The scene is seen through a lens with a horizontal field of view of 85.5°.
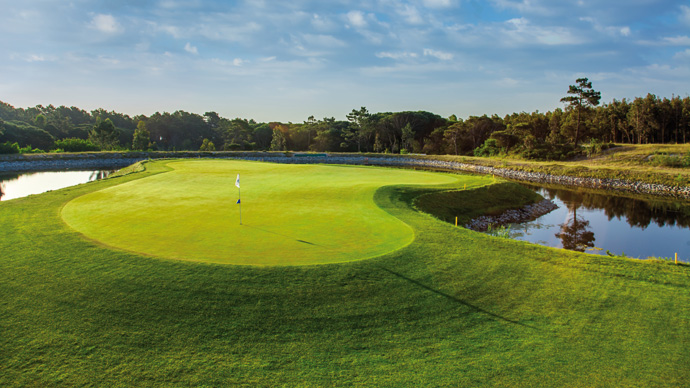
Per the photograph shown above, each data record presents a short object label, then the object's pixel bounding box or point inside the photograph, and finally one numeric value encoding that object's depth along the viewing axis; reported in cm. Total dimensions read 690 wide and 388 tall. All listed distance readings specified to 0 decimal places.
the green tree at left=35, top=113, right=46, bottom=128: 9576
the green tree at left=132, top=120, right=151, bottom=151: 8062
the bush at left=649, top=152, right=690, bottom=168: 3681
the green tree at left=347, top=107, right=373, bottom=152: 8669
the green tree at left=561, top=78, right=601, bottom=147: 5206
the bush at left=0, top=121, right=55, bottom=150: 7426
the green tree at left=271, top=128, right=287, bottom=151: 8650
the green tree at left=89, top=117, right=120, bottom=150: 7788
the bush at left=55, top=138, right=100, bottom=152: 7125
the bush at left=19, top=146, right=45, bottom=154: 6350
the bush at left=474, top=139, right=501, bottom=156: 6764
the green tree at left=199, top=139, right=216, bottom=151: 8375
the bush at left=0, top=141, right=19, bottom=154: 6025
